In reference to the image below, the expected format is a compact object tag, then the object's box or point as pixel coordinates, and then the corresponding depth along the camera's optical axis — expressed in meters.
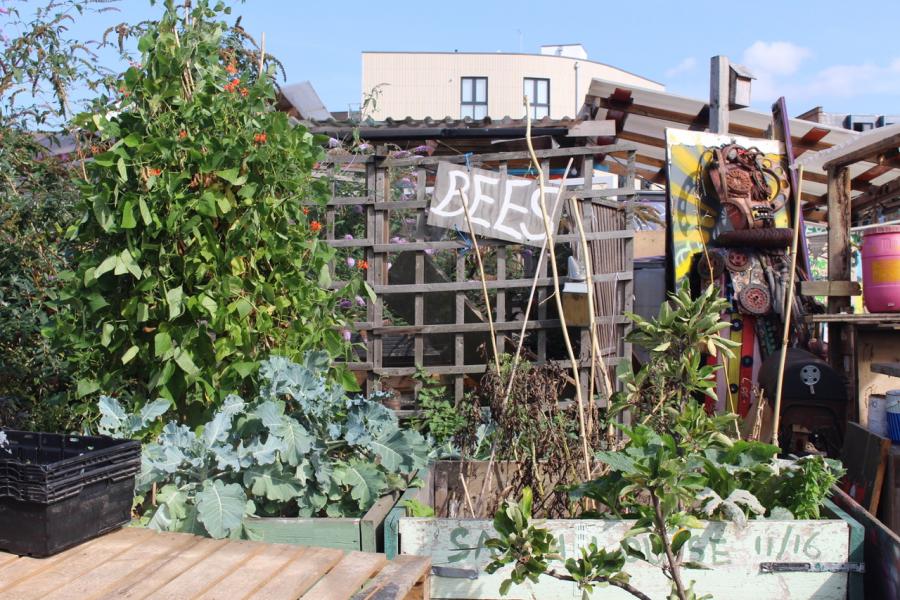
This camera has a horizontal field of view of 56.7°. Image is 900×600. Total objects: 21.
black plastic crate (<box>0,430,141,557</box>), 2.13
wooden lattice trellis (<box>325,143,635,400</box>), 5.42
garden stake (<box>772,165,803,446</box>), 3.24
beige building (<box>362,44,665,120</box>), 31.78
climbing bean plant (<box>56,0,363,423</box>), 2.99
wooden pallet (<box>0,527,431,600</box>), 1.96
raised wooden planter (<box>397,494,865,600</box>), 2.49
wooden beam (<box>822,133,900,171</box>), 4.30
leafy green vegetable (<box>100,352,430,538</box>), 2.67
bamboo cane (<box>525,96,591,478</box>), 2.94
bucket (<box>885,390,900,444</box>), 3.53
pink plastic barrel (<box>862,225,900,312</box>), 3.96
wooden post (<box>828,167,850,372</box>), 4.53
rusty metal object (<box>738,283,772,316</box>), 5.54
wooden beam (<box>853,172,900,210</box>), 6.42
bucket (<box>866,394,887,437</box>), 3.65
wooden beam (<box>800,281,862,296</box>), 4.43
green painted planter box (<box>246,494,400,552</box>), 2.74
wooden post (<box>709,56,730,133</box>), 6.85
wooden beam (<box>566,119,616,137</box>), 5.56
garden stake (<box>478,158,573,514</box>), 3.11
